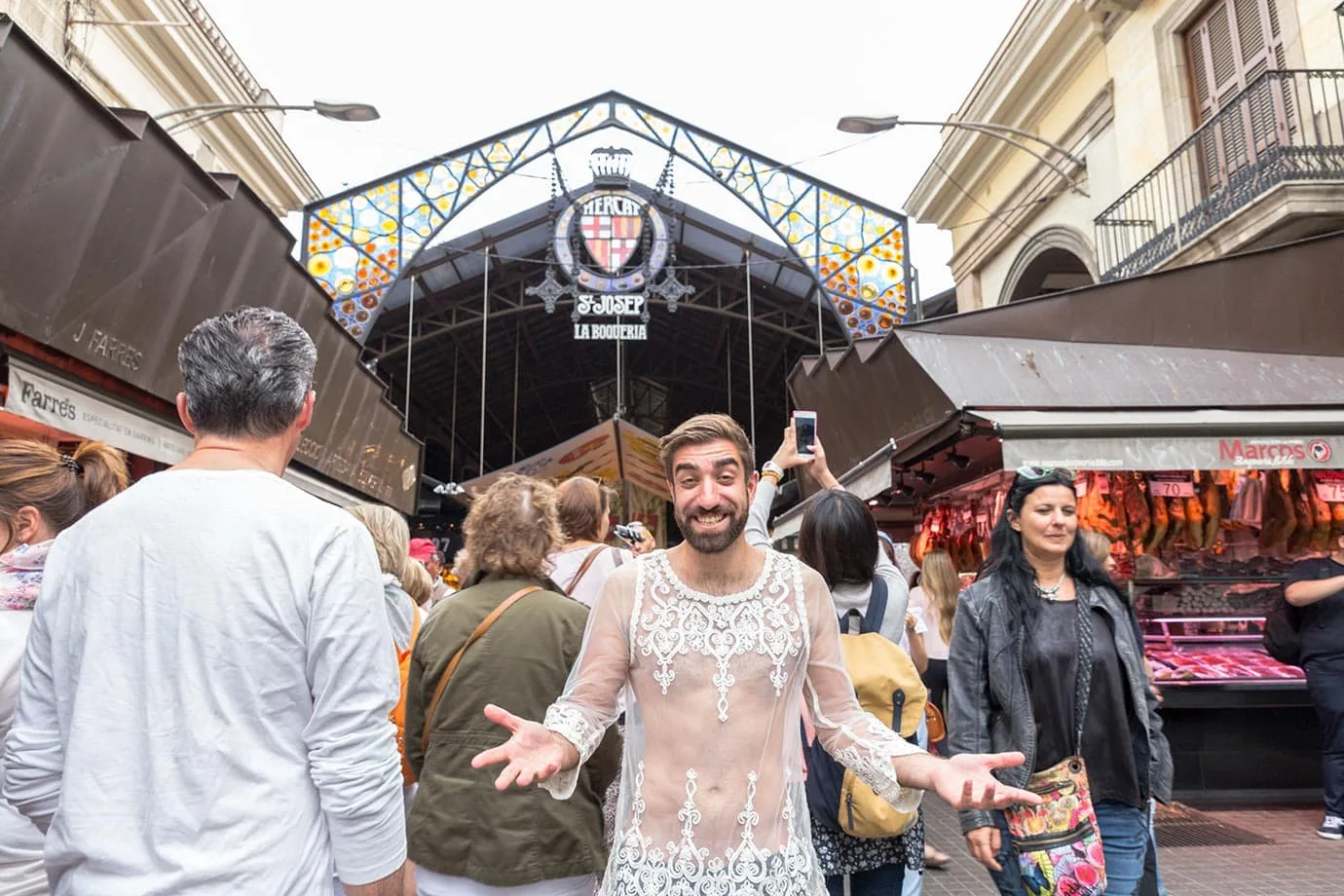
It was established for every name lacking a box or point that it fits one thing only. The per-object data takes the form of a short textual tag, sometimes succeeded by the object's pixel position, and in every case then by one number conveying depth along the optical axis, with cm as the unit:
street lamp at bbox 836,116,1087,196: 1052
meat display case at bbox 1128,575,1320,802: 640
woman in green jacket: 251
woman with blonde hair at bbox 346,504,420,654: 352
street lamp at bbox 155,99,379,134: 993
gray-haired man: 152
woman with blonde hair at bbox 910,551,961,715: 627
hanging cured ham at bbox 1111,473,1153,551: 716
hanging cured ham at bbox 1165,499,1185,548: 717
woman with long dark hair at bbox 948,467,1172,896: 262
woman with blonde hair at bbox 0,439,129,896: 197
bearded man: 186
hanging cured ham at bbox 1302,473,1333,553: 680
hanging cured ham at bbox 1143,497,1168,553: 715
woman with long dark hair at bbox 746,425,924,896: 270
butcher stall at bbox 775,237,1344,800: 595
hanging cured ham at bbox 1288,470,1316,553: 684
